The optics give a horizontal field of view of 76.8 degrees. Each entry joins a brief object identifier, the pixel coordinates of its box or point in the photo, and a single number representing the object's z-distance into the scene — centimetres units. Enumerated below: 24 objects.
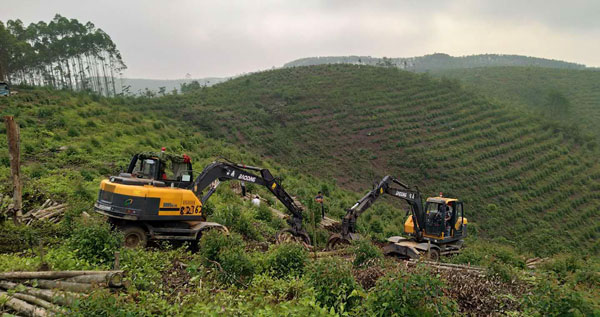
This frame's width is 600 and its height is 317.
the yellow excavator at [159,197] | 1019
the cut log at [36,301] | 572
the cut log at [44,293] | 580
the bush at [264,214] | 1679
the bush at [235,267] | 820
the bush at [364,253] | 983
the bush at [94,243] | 827
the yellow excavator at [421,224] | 1412
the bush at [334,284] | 638
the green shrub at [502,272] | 810
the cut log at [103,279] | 640
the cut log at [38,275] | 662
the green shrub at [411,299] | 552
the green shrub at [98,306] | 522
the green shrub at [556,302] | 547
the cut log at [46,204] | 1252
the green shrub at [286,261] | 886
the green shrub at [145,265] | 756
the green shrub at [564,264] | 1198
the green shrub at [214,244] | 899
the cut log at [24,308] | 572
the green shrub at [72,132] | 2405
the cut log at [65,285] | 638
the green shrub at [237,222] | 1371
